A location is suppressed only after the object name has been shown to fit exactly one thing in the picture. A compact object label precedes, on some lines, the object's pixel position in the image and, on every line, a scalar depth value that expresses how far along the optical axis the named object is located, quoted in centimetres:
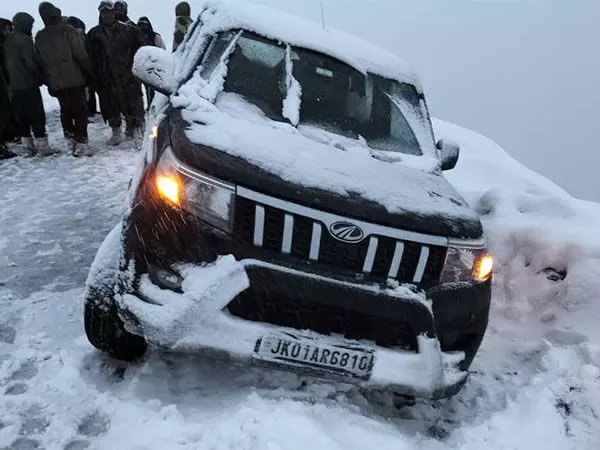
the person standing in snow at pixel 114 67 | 866
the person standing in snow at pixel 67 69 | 770
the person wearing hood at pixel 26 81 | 761
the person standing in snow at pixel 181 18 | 954
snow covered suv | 265
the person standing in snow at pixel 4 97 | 779
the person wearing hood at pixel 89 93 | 1020
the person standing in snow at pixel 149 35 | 943
